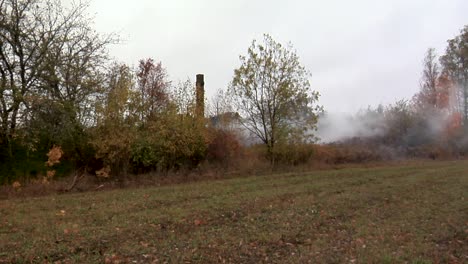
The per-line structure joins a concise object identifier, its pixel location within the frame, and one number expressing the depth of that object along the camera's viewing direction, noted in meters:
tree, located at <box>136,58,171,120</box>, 18.86
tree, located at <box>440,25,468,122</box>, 42.69
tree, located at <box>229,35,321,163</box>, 23.44
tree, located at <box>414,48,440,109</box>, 44.03
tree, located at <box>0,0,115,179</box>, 16.06
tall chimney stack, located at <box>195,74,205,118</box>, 20.92
